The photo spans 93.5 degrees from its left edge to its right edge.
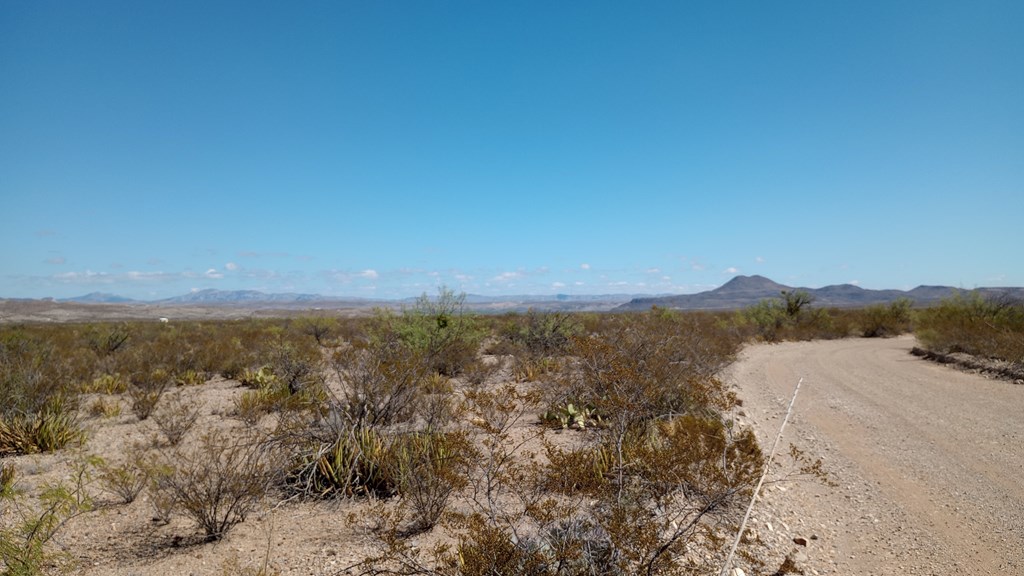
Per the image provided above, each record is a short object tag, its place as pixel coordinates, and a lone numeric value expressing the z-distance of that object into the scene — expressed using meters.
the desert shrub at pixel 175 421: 8.32
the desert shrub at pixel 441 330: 13.67
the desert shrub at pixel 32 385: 8.27
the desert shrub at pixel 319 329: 23.96
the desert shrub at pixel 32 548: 3.62
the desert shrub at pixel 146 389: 10.19
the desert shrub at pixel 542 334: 17.31
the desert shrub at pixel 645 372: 5.66
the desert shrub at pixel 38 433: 7.81
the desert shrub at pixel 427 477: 4.88
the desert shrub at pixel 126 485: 5.82
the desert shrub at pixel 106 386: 12.28
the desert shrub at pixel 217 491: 4.98
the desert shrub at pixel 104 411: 10.15
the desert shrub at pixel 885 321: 32.44
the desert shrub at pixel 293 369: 11.23
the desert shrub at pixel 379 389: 6.98
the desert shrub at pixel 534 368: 12.29
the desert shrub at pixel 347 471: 6.02
